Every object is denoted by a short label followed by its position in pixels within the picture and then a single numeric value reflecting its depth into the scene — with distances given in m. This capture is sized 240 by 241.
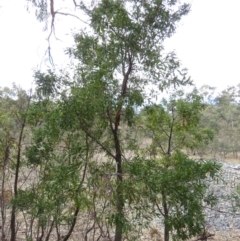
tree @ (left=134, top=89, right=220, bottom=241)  2.17
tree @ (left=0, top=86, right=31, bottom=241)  3.47
